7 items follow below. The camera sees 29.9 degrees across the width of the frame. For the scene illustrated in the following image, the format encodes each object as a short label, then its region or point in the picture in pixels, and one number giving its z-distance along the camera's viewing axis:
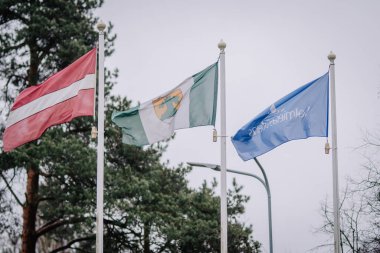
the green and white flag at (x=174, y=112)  16.27
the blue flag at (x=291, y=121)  15.76
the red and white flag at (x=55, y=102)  16.14
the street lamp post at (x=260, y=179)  21.16
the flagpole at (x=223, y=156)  15.47
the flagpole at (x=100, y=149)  15.58
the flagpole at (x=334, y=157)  15.05
